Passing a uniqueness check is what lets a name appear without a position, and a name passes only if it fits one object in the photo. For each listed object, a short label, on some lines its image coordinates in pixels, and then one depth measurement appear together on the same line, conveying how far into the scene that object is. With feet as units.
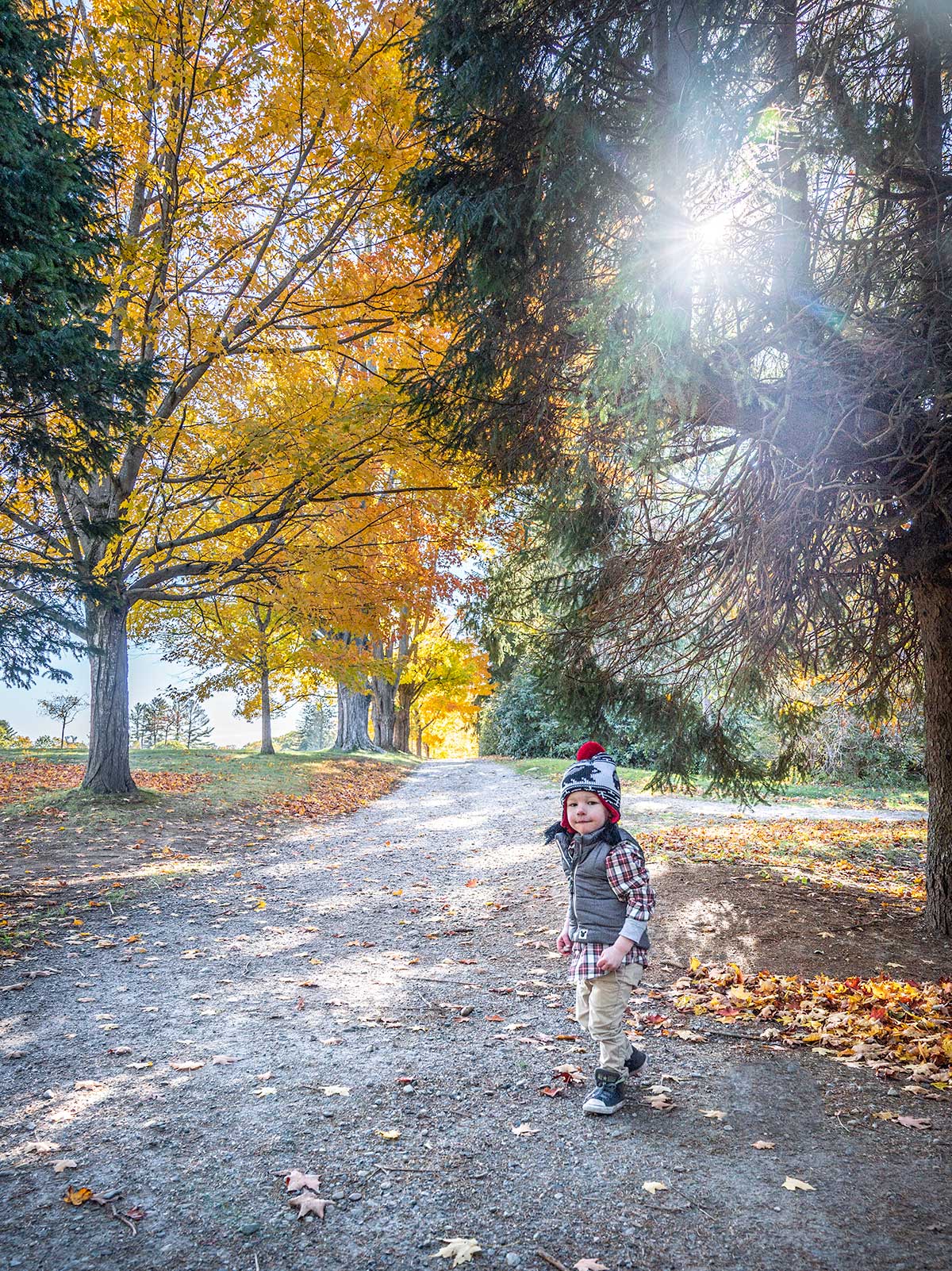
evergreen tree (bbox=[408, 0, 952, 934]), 12.99
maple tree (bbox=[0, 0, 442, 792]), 22.52
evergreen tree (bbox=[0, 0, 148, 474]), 15.01
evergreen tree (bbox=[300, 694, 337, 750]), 179.52
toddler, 10.64
